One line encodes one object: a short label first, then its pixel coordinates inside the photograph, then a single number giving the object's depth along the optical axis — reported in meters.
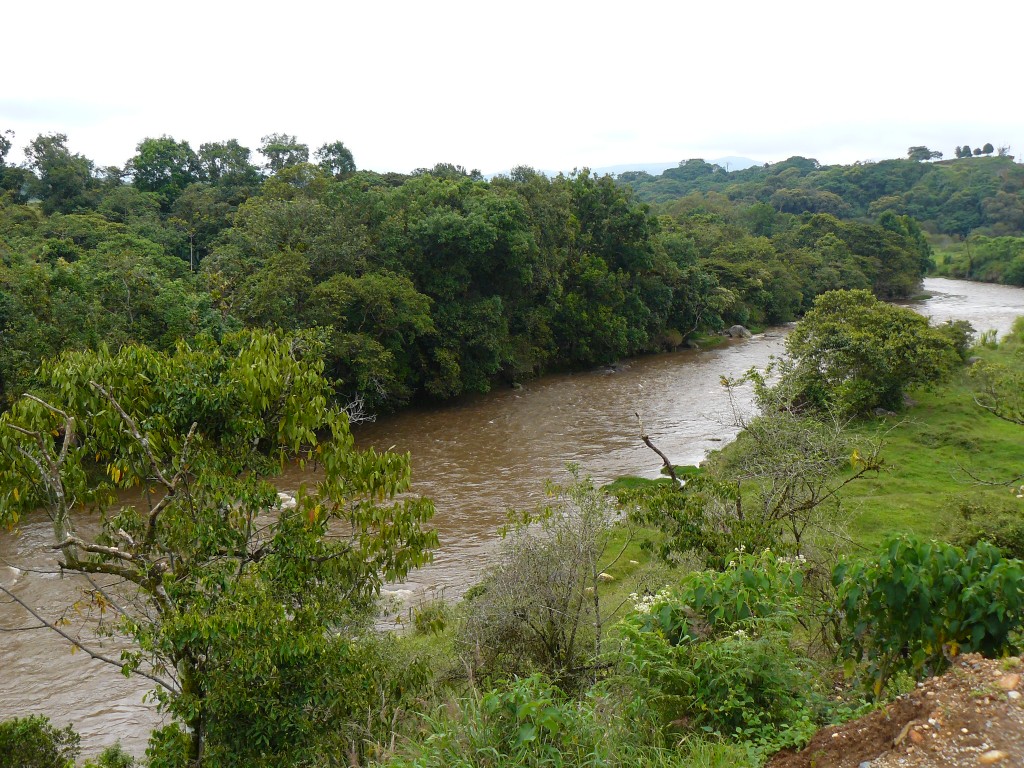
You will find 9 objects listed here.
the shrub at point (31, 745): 6.83
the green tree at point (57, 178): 37.06
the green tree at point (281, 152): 45.09
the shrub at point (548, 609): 7.55
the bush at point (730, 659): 4.64
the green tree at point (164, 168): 41.34
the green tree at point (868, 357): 20.80
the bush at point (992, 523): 9.59
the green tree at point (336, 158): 47.31
